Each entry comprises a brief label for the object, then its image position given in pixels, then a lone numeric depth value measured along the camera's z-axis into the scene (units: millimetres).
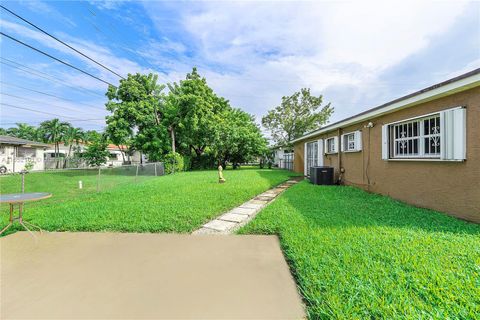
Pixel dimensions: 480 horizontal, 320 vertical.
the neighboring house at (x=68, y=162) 24578
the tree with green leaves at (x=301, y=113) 28078
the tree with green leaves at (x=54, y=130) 36500
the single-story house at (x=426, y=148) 4176
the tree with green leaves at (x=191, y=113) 18422
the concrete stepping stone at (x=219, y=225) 4098
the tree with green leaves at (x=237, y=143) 20559
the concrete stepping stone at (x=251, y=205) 5758
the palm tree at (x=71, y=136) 37562
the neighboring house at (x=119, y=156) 39100
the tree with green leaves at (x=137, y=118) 17250
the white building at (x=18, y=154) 17219
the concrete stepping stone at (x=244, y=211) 5159
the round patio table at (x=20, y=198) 3293
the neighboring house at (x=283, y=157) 19872
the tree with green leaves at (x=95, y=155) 24453
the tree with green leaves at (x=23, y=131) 41838
